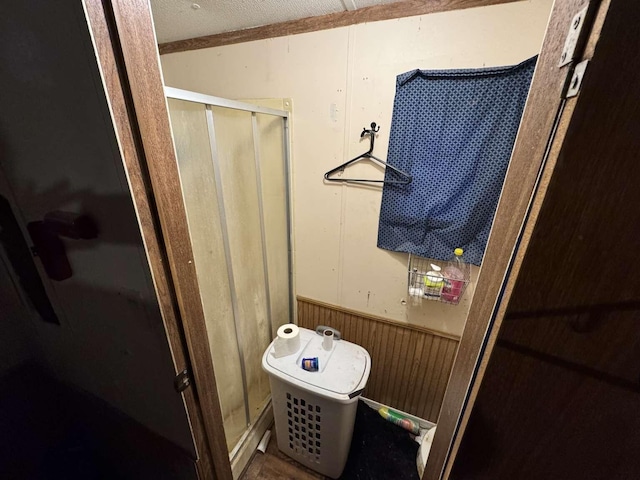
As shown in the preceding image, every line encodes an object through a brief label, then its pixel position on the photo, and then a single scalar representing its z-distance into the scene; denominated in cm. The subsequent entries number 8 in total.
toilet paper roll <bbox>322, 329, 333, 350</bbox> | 135
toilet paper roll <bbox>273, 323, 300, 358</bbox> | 128
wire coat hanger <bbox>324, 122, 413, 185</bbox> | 123
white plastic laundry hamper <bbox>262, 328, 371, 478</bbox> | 116
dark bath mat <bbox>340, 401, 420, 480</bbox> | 135
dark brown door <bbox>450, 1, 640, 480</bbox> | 27
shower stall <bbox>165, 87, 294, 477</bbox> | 93
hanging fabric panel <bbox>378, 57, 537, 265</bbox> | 101
